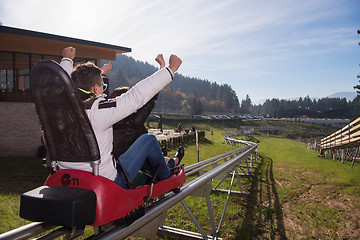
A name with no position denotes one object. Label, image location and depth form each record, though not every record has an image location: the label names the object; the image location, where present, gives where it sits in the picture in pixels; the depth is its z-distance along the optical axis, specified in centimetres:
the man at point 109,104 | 201
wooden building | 1585
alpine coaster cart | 182
